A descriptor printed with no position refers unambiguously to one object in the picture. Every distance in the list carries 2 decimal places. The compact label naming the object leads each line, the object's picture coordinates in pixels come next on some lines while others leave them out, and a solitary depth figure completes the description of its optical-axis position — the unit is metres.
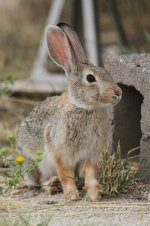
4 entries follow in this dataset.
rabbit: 9.91
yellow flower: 9.46
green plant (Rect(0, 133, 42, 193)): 9.59
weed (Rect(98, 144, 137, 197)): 10.02
